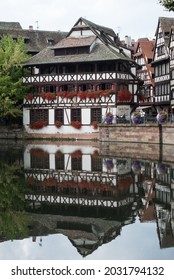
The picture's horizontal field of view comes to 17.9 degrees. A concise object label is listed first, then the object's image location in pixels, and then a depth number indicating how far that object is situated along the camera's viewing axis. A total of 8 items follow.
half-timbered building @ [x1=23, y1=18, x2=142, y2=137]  61.16
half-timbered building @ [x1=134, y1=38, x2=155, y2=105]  80.56
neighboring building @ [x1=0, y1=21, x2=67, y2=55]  77.83
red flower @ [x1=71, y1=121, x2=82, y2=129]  62.62
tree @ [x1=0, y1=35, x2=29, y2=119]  63.53
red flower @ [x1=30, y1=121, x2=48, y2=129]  65.06
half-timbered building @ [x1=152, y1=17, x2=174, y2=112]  65.56
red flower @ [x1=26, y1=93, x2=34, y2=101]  65.50
